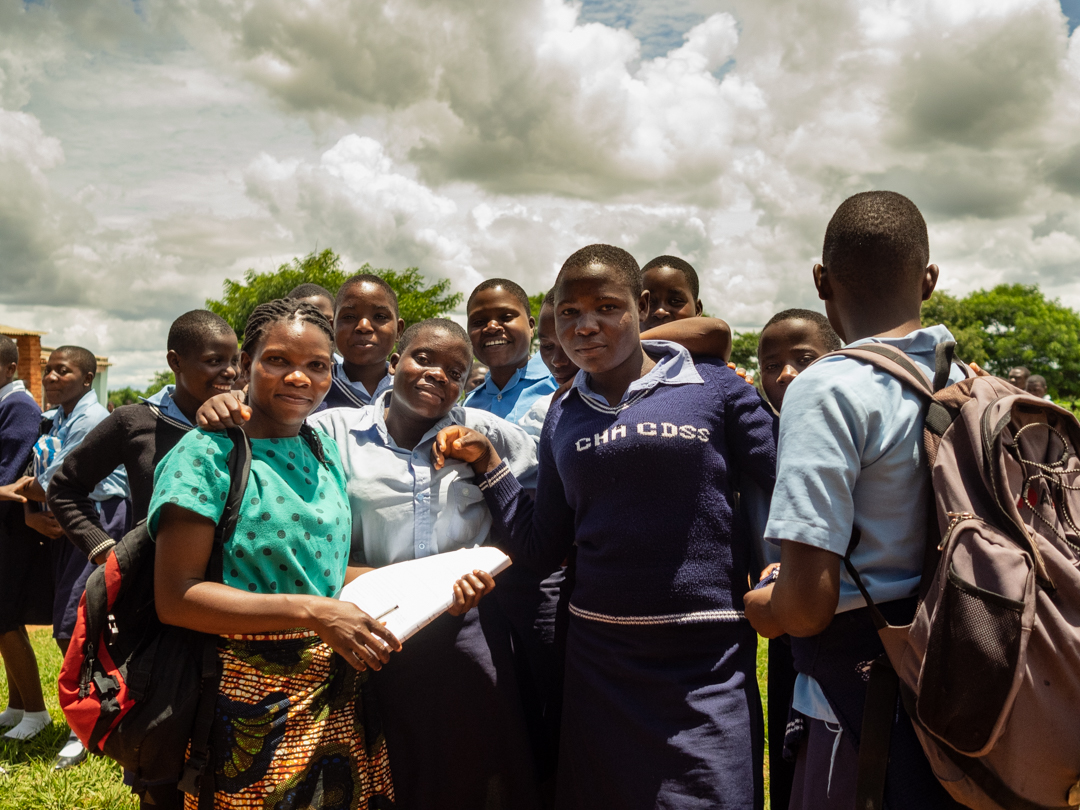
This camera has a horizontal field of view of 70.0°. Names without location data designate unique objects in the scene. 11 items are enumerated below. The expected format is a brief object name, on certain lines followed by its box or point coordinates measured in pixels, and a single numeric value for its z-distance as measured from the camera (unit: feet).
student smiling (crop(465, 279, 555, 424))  12.78
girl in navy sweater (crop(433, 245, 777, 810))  6.94
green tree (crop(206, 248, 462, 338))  93.86
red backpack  6.23
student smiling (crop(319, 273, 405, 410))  12.32
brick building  78.43
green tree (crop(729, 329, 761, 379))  191.72
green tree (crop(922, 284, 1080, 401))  132.98
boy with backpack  5.33
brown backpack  4.59
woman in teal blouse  6.30
